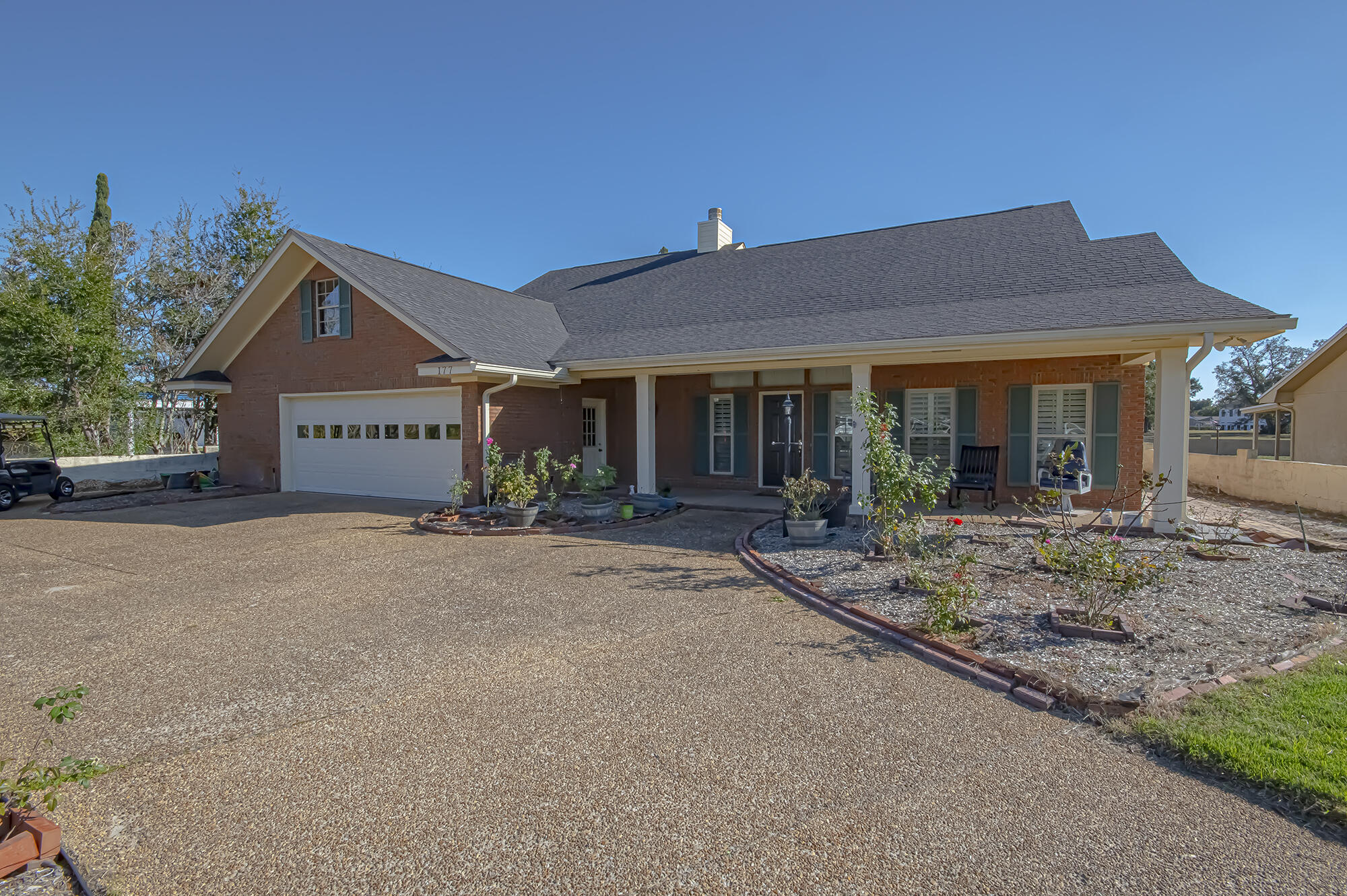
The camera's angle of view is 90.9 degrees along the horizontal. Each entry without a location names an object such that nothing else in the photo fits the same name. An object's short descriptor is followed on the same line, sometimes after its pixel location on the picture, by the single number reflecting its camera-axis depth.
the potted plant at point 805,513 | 8.14
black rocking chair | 10.41
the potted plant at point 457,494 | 10.78
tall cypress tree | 23.07
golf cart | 12.73
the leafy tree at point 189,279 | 21.36
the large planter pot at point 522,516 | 9.92
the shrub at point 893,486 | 6.74
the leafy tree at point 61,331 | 16.75
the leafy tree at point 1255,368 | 53.66
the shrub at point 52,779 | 2.43
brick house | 9.58
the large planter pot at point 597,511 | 10.42
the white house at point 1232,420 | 66.77
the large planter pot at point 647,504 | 10.84
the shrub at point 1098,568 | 5.05
